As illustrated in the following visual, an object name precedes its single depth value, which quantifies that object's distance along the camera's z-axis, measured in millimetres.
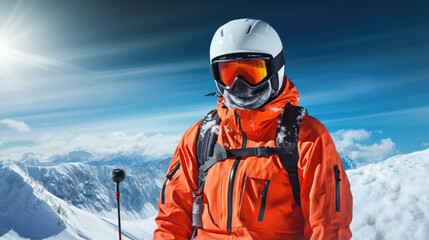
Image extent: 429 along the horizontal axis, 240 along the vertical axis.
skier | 2490
